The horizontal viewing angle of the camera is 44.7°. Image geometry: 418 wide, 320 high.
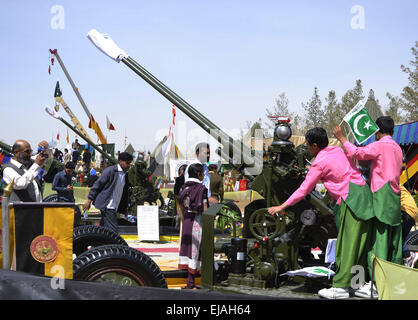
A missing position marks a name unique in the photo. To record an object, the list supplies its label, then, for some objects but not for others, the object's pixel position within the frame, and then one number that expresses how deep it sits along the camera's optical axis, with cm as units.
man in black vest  520
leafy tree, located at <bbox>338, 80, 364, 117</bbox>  3259
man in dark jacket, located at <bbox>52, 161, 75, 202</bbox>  1198
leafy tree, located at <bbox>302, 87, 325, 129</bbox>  3209
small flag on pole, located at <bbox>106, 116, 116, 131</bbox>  1902
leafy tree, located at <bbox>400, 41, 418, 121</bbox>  2627
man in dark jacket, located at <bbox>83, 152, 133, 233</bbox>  750
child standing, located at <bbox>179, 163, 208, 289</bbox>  597
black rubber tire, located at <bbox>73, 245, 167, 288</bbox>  426
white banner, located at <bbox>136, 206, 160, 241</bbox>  1051
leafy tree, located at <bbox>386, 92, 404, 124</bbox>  3017
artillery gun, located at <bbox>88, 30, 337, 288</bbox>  482
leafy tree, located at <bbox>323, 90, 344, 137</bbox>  3300
